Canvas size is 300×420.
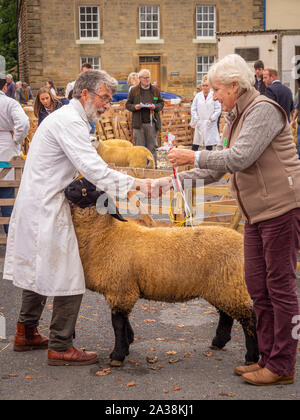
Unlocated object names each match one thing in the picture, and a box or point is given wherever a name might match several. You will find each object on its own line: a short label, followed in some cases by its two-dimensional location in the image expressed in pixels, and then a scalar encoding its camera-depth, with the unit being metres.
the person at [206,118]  13.56
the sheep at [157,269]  4.57
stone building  33.75
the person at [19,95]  27.45
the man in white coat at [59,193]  4.41
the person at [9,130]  8.41
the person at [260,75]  12.99
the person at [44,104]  10.91
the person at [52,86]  18.19
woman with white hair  3.97
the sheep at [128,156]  12.08
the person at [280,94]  10.99
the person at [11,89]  21.31
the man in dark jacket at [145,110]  13.39
